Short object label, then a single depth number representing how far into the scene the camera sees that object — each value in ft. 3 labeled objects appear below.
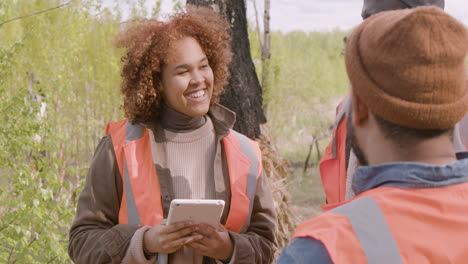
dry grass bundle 13.60
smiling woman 7.39
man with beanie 3.86
